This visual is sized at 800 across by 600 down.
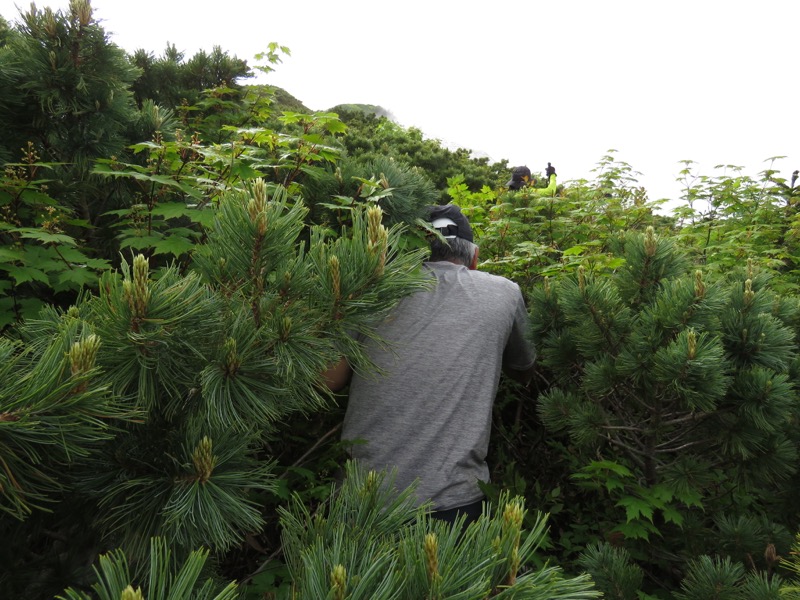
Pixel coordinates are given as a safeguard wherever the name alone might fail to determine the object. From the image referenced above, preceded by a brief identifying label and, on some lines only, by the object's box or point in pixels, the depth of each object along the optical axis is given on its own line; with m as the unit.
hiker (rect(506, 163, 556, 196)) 4.23
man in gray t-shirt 2.36
